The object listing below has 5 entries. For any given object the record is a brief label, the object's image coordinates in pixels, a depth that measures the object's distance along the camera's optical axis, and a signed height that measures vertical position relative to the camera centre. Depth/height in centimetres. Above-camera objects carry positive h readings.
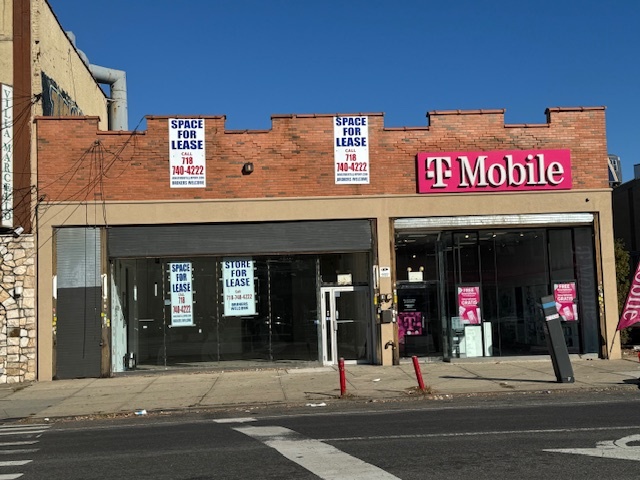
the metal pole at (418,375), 1409 -165
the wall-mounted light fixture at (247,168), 1898 +333
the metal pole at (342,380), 1390 -168
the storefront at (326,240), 1878 +142
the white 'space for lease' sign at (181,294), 1920 +9
